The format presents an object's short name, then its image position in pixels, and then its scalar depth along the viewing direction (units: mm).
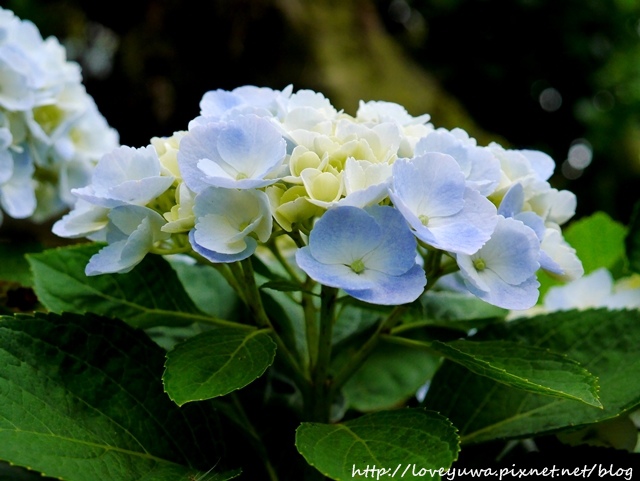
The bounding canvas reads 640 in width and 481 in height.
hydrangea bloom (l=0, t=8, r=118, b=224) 756
